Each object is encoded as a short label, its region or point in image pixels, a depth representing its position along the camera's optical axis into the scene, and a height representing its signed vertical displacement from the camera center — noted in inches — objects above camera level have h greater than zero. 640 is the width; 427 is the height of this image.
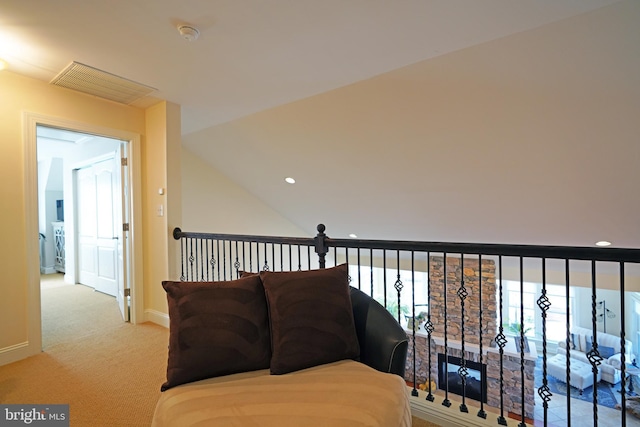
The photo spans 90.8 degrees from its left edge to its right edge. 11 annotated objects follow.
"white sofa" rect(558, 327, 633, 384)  287.3 -148.7
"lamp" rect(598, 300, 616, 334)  345.4 -119.7
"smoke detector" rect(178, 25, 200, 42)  78.7 +46.0
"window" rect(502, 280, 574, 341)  360.2 -127.4
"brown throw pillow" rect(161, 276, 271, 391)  54.2 -21.3
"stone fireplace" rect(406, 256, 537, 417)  234.5 -107.7
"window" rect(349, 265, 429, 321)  333.1 -93.1
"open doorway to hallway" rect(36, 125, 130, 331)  141.3 +1.6
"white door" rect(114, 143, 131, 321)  135.8 -5.4
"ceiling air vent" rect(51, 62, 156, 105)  102.3 +46.1
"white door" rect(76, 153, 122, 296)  168.4 -6.3
